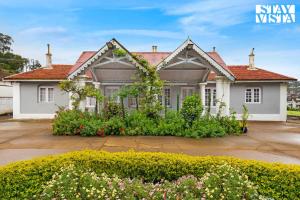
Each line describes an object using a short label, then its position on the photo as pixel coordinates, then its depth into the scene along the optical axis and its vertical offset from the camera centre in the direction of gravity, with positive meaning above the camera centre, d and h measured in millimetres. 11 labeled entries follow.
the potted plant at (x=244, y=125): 9165 -1363
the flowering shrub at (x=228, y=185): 3081 -1522
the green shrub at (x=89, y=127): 8201 -1344
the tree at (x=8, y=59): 34865 +7746
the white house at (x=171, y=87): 12612 +811
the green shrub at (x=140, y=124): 8412 -1239
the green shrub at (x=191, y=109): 8445 -496
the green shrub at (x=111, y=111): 9396 -681
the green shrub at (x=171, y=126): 8389 -1302
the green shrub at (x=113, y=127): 8362 -1347
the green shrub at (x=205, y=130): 8101 -1420
